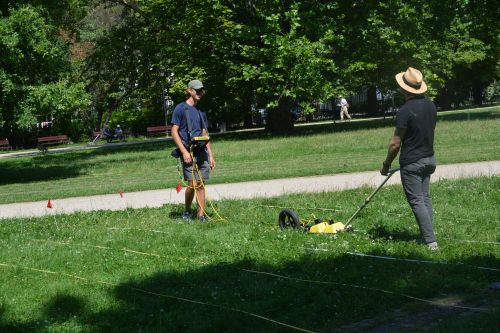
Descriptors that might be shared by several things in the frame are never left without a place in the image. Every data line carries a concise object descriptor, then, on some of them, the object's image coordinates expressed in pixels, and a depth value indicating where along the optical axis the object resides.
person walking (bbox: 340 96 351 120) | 74.37
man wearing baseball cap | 15.83
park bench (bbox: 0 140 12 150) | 71.10
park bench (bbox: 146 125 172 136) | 71.02
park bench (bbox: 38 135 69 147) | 68.49
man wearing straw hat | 11.93
